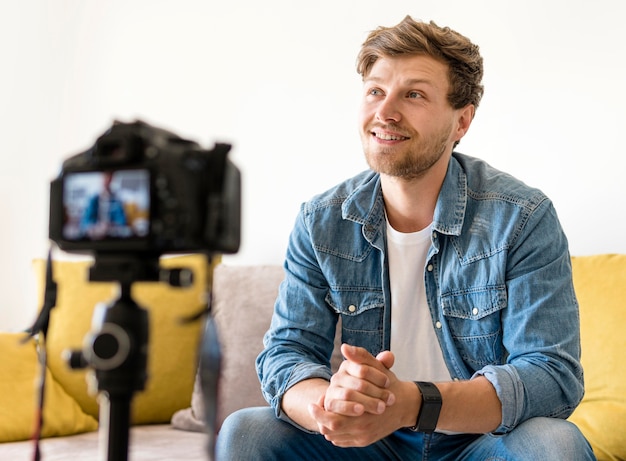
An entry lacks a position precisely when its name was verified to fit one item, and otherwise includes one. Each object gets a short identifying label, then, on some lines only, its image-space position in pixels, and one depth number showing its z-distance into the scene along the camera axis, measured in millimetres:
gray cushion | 2014
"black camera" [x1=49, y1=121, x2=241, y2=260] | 773
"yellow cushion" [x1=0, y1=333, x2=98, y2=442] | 1925
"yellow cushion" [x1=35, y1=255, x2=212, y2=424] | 2143
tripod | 771
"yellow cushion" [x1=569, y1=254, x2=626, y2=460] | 1632
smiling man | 1316
